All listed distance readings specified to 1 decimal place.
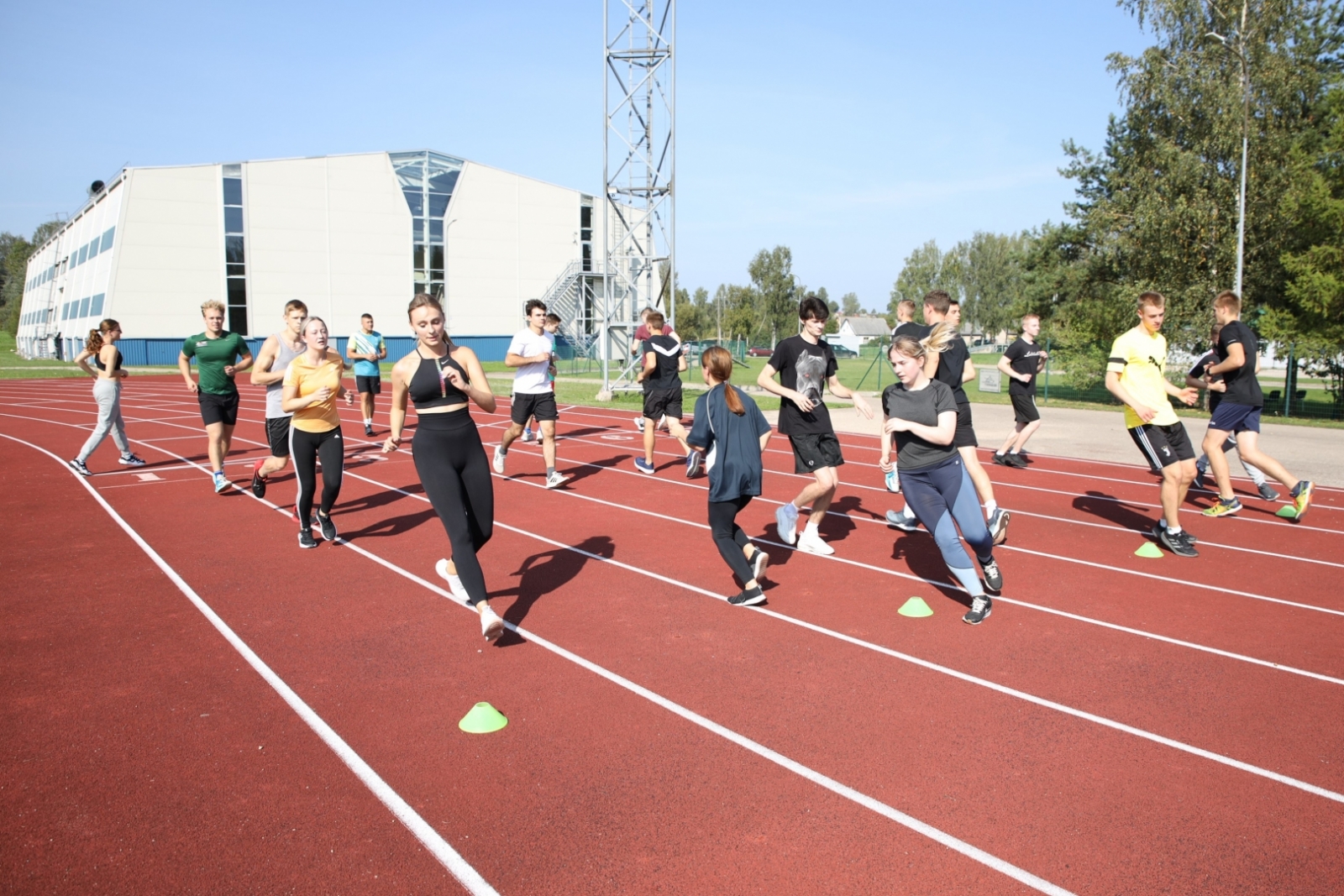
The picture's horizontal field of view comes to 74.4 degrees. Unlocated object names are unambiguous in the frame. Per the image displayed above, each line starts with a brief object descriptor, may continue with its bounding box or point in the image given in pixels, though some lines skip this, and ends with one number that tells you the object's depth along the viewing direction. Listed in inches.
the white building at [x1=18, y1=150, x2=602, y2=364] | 1664.6
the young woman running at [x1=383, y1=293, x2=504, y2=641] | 208.2
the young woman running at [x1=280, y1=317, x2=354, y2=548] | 297.1
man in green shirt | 384.5
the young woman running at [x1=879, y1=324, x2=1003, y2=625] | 223.9
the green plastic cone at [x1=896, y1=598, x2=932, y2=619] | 231.9
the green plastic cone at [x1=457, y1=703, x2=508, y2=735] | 166.9
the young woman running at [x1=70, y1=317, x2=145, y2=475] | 445.4
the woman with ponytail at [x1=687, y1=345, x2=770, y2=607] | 234.2
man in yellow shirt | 286.0
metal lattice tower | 932.0
